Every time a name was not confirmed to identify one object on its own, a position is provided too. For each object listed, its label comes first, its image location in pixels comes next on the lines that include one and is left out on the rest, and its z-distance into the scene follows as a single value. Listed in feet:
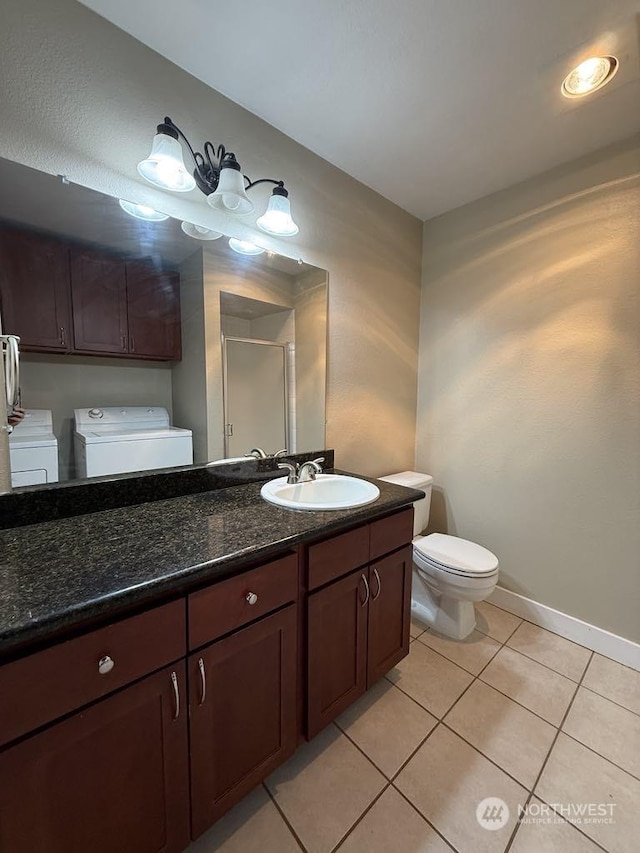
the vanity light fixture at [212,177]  3.65
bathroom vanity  2.11
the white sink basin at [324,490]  4.48
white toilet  5.42
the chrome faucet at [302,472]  4.88
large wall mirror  3.51
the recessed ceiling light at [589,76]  4.07
